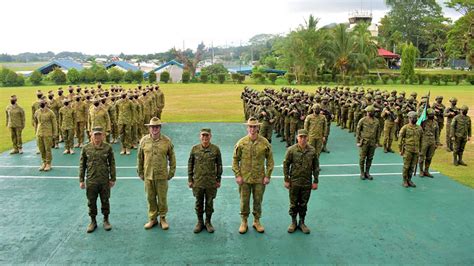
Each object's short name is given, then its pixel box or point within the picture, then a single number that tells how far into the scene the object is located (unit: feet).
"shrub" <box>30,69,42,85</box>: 145.38
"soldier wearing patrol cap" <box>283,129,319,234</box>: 20.58
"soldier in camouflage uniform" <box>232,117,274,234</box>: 20.76
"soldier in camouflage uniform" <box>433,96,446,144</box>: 41.42
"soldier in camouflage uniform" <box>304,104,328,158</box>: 32.17
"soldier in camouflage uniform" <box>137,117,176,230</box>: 21.06
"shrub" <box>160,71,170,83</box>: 155.22
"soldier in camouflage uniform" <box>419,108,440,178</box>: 31.14
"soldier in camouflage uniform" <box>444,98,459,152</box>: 38.67
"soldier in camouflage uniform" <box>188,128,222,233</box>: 20.65
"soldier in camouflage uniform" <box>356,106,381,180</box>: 30.45
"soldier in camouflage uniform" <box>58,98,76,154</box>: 37.58
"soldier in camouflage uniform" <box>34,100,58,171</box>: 32.27
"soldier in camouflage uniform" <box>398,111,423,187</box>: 28.30
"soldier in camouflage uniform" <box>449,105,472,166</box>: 34.76
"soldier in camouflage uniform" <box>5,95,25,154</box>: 37.22
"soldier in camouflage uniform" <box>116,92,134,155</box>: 38.81
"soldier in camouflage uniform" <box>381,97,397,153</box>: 39.17
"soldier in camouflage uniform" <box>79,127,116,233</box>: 20.98
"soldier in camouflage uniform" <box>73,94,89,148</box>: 40.52
